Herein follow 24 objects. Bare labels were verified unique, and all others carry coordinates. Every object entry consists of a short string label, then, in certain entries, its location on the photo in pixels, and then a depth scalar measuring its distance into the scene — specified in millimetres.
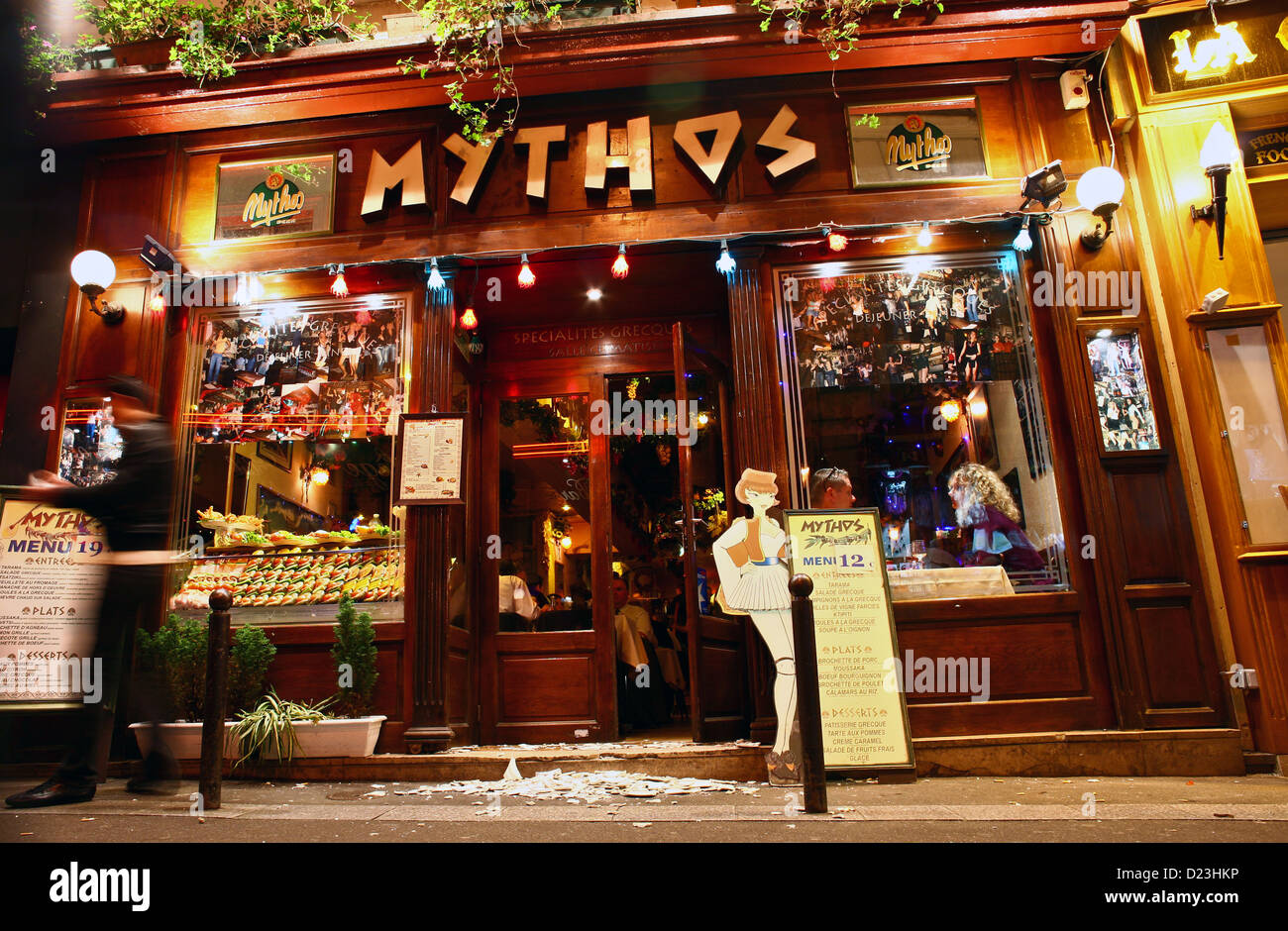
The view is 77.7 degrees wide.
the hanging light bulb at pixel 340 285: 6660
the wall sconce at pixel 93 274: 6582
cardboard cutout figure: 4902
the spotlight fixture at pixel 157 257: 6586
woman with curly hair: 5988
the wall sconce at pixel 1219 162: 5789
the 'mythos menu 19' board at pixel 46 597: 5289
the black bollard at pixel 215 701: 4141
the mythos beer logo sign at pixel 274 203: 7004
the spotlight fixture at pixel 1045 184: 5883
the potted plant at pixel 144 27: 6902
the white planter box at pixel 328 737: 5492
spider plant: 5406
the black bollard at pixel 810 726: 3727
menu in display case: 6281
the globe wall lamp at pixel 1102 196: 5879
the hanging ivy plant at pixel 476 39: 6430
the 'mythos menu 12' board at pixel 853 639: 4762
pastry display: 6340
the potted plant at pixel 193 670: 5609
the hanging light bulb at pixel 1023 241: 6254
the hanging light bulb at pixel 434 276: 6645
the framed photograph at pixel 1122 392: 5812
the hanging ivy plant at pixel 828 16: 6227
